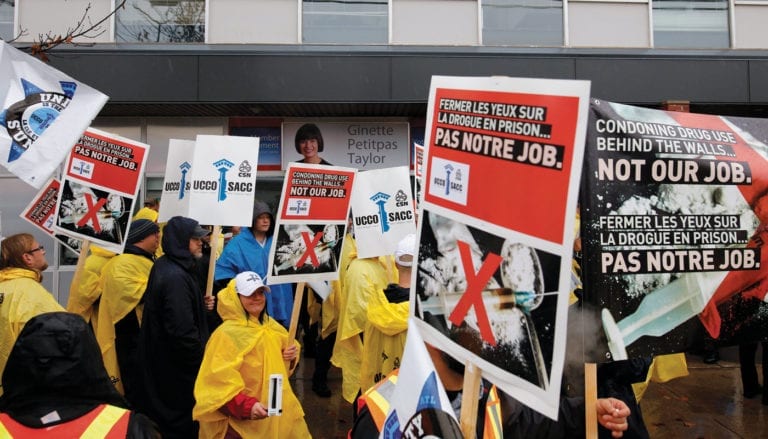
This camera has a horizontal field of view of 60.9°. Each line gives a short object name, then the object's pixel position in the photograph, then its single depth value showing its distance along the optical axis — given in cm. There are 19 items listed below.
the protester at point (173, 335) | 458
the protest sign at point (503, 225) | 181
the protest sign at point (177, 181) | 656
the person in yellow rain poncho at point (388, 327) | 450
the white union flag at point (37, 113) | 381
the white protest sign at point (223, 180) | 578
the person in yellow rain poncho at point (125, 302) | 542
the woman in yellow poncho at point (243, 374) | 379
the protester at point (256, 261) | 650
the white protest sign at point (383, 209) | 600
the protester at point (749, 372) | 729
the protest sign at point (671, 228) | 249
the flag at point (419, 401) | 195
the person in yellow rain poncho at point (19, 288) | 416
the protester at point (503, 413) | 246
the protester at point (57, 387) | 212
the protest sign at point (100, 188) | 562
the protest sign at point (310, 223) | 489
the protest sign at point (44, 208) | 701
